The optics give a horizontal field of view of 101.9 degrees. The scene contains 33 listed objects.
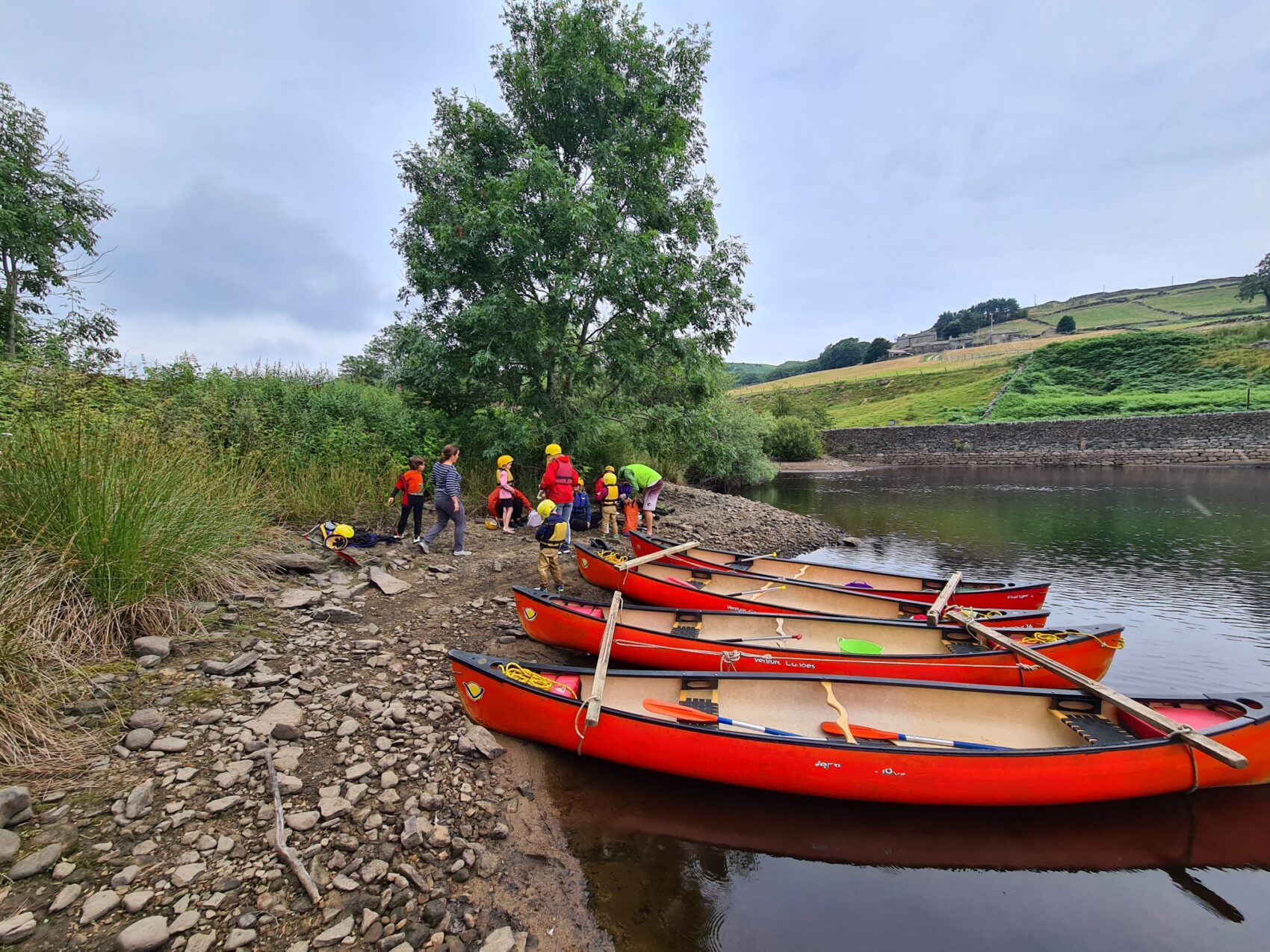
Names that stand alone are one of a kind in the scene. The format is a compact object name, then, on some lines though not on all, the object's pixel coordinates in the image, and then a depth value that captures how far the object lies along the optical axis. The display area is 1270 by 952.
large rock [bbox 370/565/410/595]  7.07
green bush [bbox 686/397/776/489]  25.80
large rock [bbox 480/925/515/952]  2.86
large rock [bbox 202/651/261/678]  4.45
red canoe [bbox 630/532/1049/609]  8.34
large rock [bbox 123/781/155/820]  3.04
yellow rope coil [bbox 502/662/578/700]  4.76
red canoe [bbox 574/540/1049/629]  7.68
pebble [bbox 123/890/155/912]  2.57
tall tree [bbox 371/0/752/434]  11.11
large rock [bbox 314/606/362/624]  5.92
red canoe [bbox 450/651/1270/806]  4.07
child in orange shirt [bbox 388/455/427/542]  8.68
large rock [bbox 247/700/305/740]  3.92
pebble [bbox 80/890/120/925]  2.49
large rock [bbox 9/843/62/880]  2.60
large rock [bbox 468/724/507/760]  4.36
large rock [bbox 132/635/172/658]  4.41
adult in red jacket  9.03
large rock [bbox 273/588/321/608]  5.97
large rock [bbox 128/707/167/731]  3.68
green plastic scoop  6.32
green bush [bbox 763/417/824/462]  43.38
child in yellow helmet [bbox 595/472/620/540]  11.06
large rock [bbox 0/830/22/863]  2.64
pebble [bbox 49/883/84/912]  2.51
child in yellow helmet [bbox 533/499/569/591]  7.62
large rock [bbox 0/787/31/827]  2.80
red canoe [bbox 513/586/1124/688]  5.78
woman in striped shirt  8.70
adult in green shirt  11.70
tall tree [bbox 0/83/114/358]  11.55
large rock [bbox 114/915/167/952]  2.38
